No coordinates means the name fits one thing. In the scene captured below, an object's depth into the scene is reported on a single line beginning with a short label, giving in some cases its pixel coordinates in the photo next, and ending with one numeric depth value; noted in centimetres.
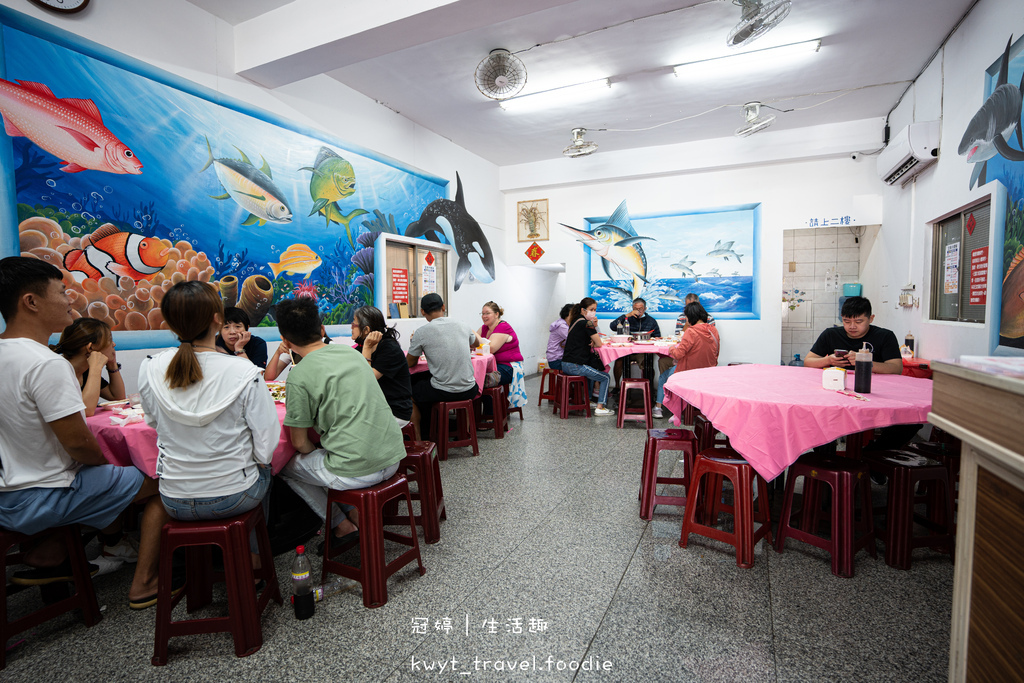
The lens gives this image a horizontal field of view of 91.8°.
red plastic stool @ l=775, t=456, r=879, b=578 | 229
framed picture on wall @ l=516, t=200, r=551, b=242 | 795
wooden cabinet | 101
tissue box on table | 249
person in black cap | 400
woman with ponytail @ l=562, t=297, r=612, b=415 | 550
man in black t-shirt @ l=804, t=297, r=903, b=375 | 308
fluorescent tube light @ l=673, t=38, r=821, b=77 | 430
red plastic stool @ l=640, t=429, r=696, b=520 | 284
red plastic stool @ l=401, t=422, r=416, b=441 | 339
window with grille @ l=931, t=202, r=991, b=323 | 366
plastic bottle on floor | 199
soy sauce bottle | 242
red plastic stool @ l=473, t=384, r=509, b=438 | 474
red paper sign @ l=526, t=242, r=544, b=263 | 804
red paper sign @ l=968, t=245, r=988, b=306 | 360
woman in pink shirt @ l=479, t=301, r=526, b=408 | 524
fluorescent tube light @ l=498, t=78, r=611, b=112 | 504
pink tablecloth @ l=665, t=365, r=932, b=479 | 217
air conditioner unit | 443
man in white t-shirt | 178
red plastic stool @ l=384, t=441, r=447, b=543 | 265
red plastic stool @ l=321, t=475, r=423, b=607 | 211
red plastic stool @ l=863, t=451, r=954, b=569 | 233
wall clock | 284
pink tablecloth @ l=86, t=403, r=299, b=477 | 205
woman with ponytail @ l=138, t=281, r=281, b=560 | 175
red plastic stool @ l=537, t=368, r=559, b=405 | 608
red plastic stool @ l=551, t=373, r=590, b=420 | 553
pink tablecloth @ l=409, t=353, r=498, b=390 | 435
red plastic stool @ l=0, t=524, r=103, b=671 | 186
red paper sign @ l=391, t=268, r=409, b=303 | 569
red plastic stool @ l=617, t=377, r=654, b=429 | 484
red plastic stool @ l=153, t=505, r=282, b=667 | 178
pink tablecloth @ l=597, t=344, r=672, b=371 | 561
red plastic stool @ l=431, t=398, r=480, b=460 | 406
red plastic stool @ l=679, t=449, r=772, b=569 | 237
